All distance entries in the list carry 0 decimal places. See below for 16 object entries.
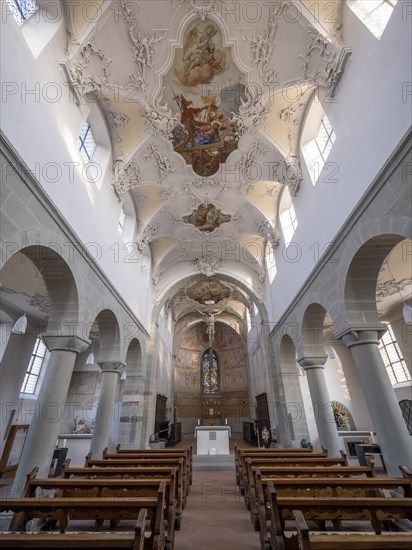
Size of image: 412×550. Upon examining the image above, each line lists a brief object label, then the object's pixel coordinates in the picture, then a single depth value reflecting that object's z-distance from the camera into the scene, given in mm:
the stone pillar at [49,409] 5676
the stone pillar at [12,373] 12742
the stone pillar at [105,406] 8906
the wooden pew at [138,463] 6152
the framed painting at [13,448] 12078
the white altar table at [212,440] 12828
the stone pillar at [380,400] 5434
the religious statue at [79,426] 15758
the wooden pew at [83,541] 2301
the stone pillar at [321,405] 8445
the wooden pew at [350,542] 2209
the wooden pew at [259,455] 6953
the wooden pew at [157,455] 7230
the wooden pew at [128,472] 5168
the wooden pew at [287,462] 6117
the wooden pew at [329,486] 4184
